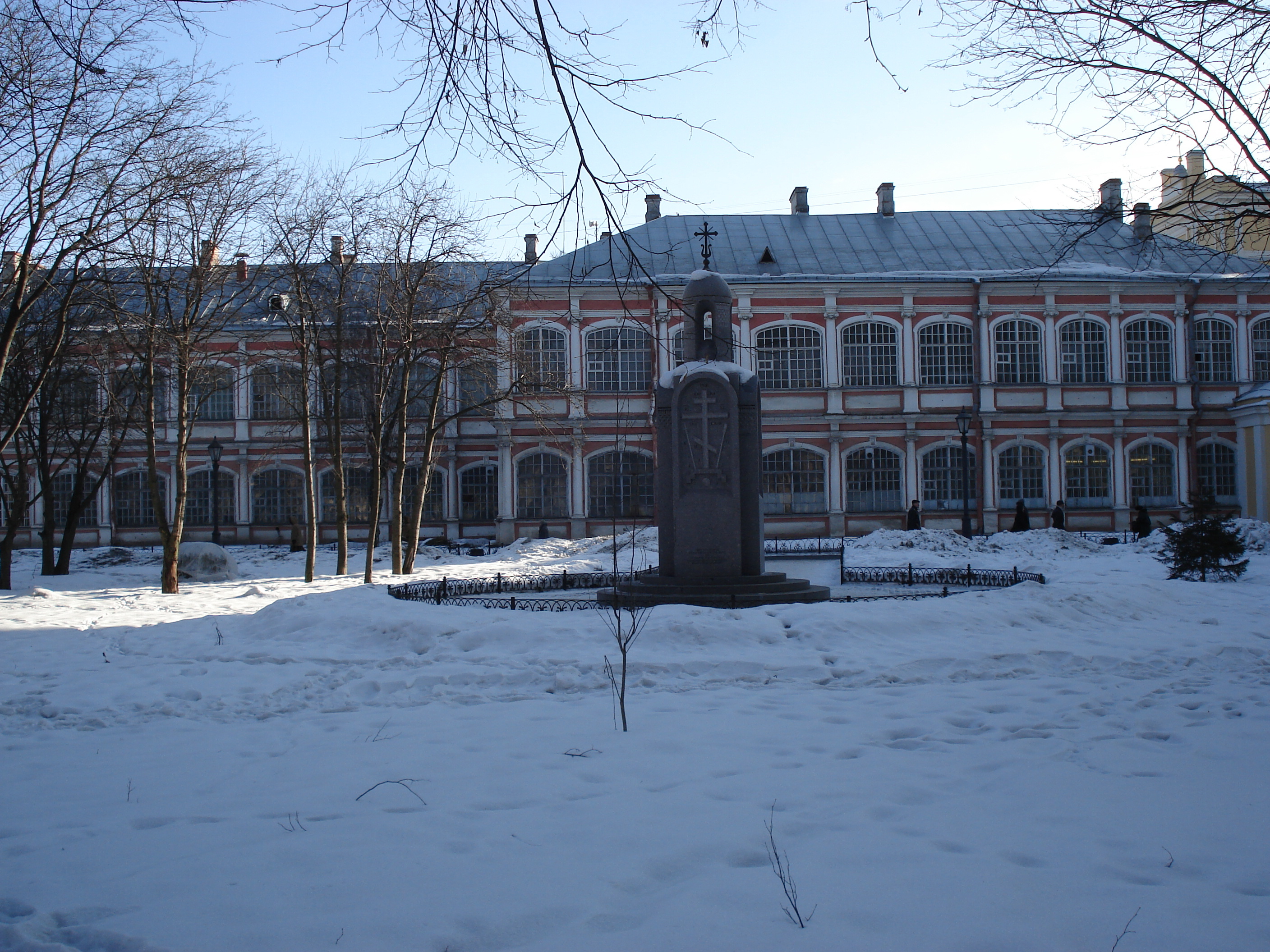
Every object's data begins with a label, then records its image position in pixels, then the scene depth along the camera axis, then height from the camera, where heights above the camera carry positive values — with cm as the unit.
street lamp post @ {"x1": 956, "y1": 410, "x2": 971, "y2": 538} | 2373 +43
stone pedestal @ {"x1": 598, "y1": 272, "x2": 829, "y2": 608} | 1116 +17
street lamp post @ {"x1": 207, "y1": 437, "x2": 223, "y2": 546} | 2373 +86
